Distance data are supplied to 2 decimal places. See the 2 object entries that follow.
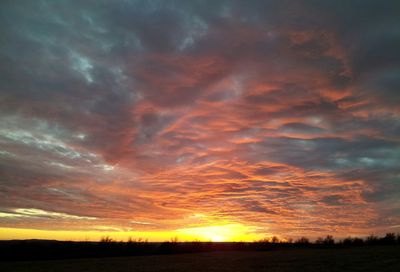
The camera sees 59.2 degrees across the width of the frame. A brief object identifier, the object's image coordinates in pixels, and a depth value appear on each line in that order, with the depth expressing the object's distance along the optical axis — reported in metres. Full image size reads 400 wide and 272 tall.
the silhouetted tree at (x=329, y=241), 68.50
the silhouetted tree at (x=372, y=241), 64.80
